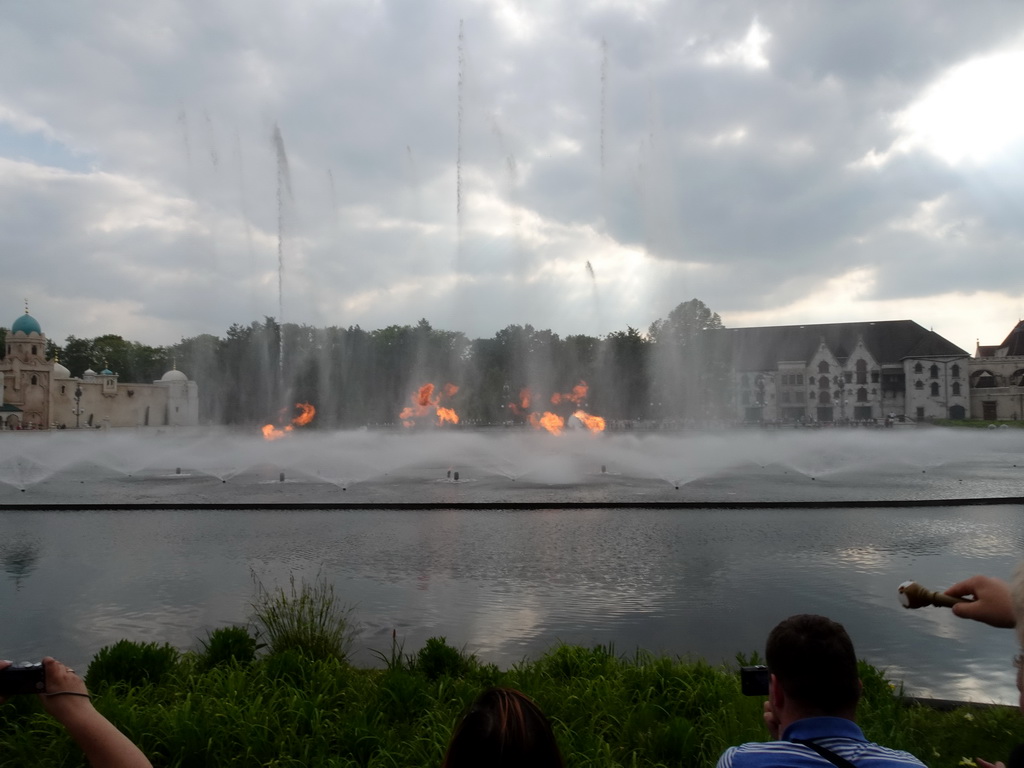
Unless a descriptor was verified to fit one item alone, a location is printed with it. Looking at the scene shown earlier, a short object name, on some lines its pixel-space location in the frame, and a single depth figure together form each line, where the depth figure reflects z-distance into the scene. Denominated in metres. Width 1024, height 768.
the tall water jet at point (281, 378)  78.38
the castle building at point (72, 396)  100.31
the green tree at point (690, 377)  89.19
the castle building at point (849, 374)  106.56
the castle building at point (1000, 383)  103.88
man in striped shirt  2.50
